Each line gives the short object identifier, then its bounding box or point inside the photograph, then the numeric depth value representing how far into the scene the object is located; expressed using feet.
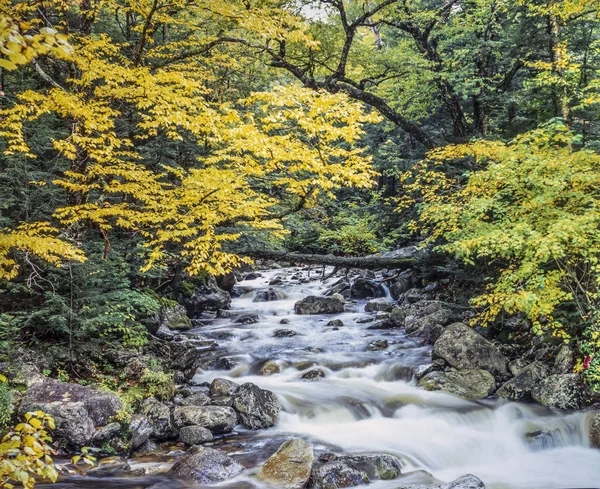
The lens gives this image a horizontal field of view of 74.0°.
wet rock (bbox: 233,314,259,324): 45.98
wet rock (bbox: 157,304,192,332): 40.81
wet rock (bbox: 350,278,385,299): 57.06
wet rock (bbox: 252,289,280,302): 57.77
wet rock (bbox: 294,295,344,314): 49.83
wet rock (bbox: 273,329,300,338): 40.86
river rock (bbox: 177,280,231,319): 48.01
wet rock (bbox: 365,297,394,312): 48.31
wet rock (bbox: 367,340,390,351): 35.63
